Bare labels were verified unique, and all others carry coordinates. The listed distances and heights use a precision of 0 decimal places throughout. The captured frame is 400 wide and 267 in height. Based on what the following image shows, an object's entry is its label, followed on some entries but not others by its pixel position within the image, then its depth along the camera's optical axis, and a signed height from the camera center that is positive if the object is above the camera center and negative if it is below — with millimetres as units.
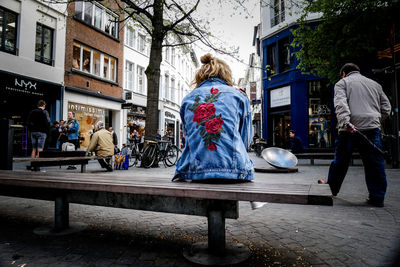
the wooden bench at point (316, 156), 9891 -271
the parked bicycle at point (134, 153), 11352 -210
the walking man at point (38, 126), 8172 +682
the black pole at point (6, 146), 4113 +44
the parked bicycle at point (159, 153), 10297 -171
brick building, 16172 +5281
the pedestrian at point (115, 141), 11586 +348
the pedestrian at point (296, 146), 11484 +105
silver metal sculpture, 8820 -310
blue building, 17812 +3630
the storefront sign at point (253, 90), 29020 +6152
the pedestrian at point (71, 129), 11203 +810
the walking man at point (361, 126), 3682 +307
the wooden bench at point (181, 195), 1680 -326
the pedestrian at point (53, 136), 11328 +538
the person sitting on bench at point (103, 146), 8797 +90
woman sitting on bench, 2184 +131
